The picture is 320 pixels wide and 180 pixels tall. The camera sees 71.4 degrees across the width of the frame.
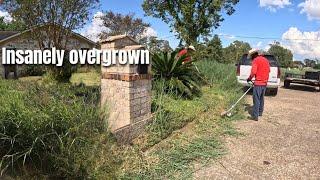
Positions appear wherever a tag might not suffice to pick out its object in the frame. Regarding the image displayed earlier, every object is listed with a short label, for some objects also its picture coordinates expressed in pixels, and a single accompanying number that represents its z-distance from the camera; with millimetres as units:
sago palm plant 5565
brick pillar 3517
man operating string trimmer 5341
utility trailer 11215
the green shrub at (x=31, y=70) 17141
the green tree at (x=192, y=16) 15981
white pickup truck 8560
